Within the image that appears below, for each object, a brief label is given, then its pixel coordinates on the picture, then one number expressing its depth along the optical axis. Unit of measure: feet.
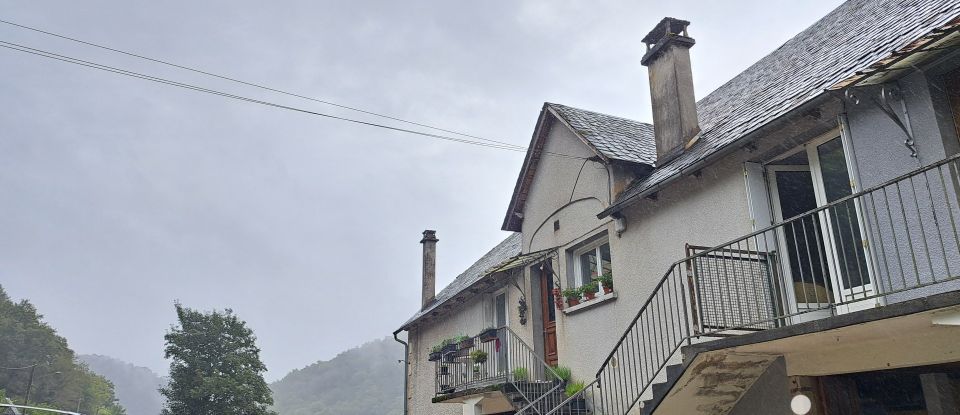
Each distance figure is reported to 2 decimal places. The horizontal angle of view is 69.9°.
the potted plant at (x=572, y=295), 40.09
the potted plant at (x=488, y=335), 46.70
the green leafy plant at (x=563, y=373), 40.70
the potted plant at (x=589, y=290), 38.96
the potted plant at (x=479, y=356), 47.62
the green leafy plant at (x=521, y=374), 43.37
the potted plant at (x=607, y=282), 37.86
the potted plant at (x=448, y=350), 52.45
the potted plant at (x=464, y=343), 50.37
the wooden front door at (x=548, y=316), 45.39
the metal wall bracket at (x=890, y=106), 21.06
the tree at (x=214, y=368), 168.96
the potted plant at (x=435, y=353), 55.79
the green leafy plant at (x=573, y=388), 38.83
